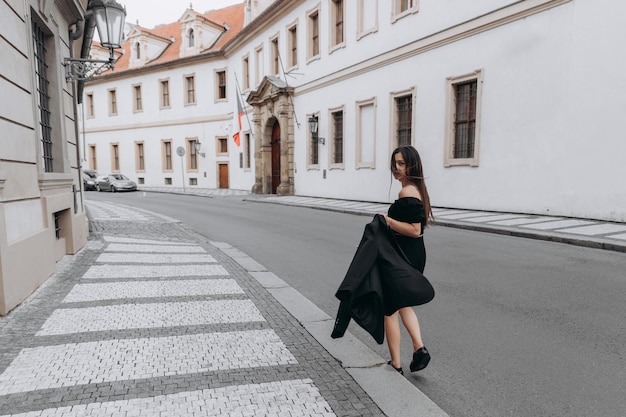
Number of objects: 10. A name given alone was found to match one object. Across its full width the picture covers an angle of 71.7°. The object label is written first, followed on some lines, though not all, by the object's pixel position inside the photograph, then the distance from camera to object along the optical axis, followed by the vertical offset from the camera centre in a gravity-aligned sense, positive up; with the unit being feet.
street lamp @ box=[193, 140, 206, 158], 107.68 +5.23
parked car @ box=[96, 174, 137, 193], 96.10 -3.36
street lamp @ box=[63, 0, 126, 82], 23.89 +7.79
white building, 35.24 +7.93
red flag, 83.87 +9.19
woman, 9.95 -1.29
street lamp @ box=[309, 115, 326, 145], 67.56 +6.47
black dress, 9.88 -1.19
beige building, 14.37 +0.87
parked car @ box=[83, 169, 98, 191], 101.86 -3.22
